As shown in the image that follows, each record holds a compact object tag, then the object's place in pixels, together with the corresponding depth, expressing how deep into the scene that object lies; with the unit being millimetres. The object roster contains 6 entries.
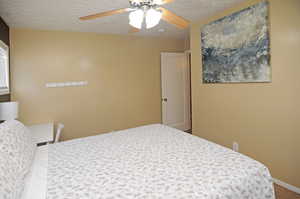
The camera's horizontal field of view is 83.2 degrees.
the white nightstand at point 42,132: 2170
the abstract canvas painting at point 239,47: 2059
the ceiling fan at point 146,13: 1503
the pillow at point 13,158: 929
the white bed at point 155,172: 986
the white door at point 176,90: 4066
